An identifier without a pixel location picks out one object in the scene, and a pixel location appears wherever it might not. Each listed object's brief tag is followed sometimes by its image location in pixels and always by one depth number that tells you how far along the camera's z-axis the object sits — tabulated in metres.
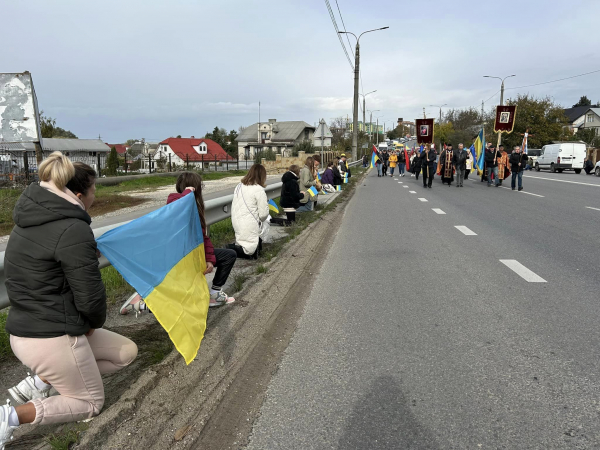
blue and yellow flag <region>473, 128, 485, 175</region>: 22.88
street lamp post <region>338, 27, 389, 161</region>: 35.68
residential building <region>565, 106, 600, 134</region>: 88.38
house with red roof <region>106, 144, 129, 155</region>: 109.43
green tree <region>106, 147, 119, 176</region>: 27.40
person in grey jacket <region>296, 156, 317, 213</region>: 12.48
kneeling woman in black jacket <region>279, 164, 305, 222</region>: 10.51
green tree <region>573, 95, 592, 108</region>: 116.09
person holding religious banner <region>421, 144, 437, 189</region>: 21.88
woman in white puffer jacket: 6.19
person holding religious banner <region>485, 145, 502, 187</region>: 21.75
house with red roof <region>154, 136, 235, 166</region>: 91.50
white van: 34.44
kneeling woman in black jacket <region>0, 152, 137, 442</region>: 2.46
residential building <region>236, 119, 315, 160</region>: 98.06
